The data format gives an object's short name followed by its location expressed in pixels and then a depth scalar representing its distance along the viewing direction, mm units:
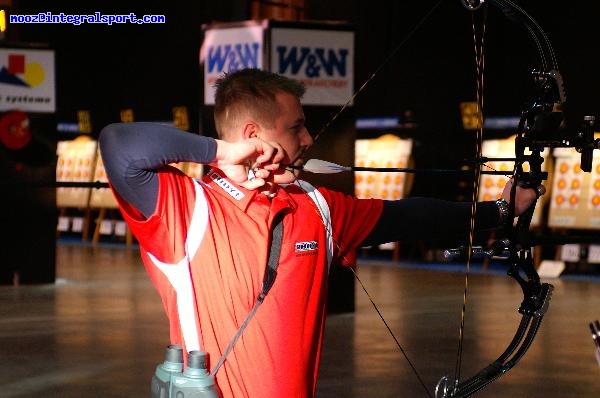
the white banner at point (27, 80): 9055
